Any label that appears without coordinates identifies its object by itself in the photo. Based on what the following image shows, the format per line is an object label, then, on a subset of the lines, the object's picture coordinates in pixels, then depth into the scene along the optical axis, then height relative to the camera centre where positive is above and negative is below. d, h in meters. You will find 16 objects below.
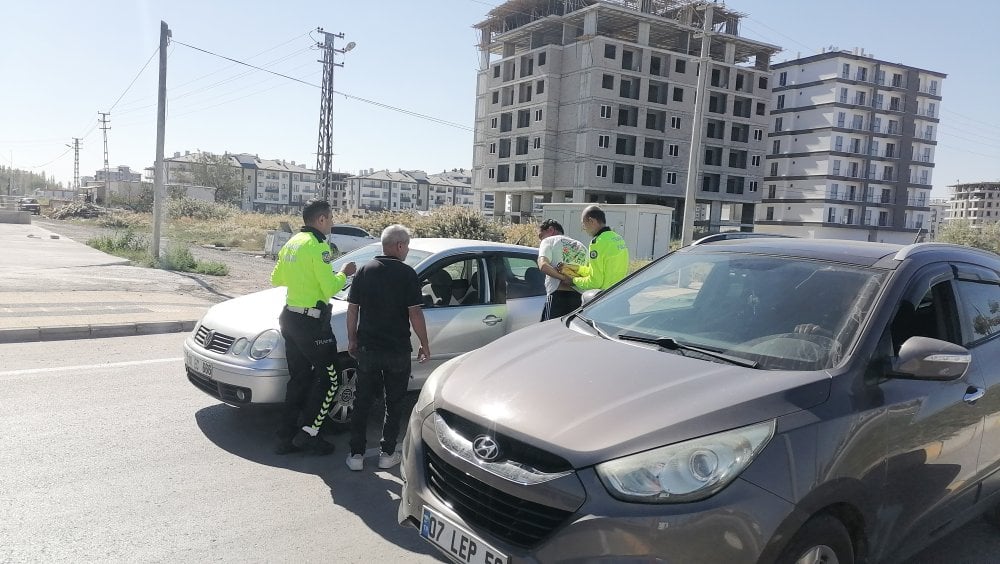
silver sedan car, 4.96 -0.92
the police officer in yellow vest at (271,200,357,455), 4.75 -0.90
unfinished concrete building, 64.75 +12.17
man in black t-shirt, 4.30 -0.75
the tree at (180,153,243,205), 97.31 +3.52
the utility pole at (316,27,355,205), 38.22 +5.42
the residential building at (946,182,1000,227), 162.25 +11.47
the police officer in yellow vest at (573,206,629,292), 6.02 -0.37
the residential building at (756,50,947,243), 82.19 +11.89
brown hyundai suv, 2.21 -0.73
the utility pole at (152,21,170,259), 17.75 +1.57
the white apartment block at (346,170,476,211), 150.12 +5.07
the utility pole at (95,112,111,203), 76.84 +8.33
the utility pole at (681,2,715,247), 18.34 +2.89
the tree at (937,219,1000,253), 50.16 +1.08
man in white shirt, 5.96 -0.41
